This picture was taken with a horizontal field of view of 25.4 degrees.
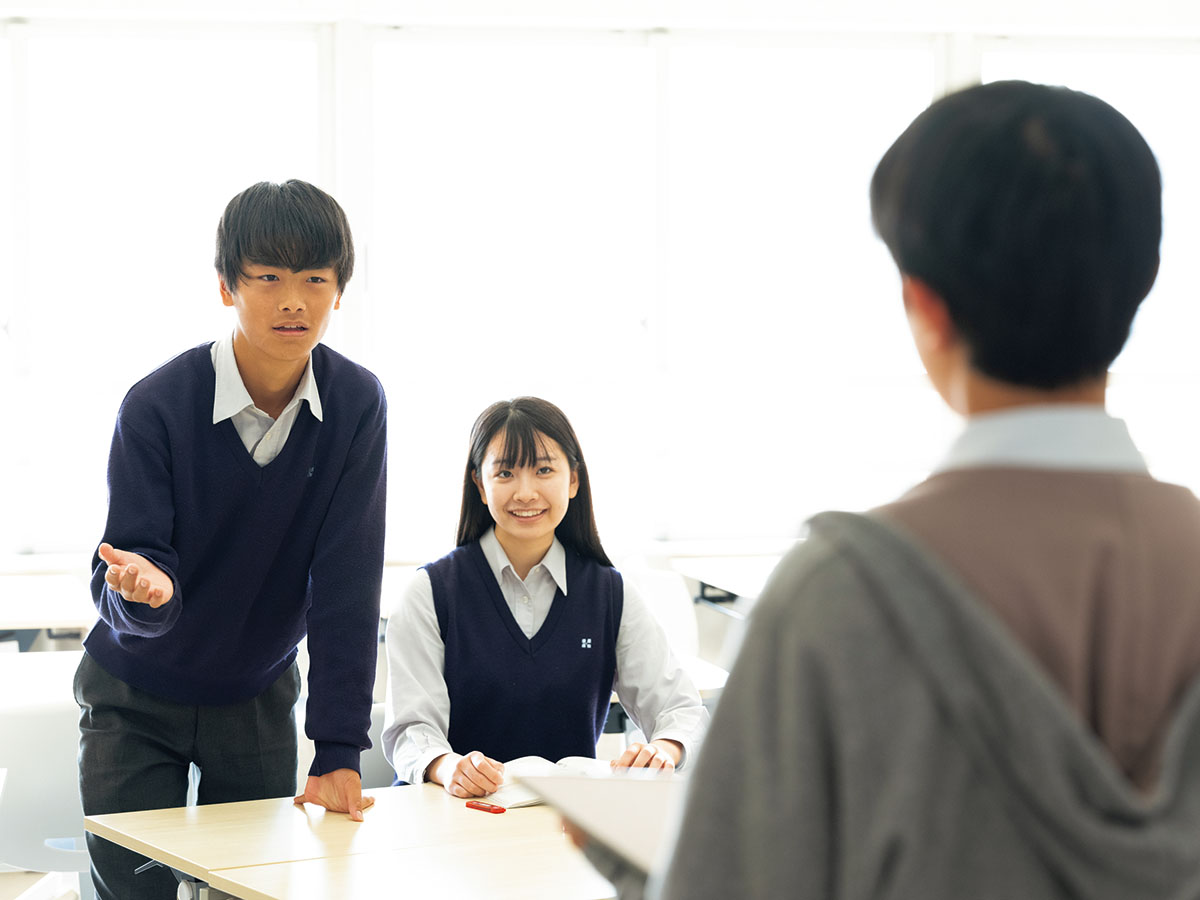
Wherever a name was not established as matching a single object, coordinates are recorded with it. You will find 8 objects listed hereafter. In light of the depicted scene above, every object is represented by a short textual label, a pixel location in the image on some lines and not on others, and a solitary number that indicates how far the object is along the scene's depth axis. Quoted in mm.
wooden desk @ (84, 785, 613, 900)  3058
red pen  3348
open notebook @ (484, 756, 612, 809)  3373
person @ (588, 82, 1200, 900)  1697
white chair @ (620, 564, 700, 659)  4756
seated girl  3735
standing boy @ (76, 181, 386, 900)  3285
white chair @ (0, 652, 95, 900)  3741
